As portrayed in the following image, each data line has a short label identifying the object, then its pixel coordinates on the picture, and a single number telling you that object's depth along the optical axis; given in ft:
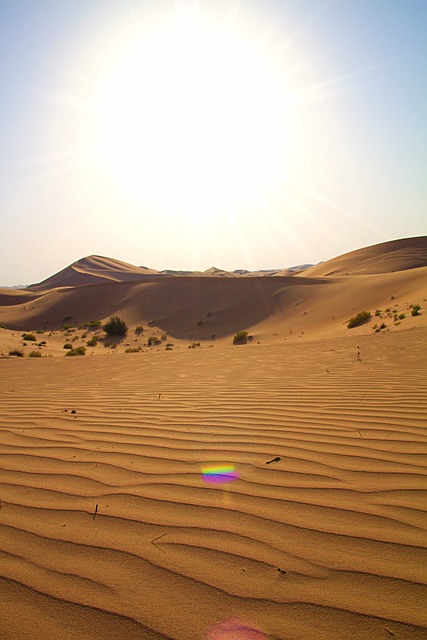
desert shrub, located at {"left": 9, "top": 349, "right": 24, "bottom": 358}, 43.32
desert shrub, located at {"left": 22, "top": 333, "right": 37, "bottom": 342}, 61.82
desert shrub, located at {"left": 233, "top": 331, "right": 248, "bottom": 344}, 64.91
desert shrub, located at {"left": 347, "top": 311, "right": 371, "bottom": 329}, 55.77
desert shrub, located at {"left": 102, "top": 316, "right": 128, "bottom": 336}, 76.23
